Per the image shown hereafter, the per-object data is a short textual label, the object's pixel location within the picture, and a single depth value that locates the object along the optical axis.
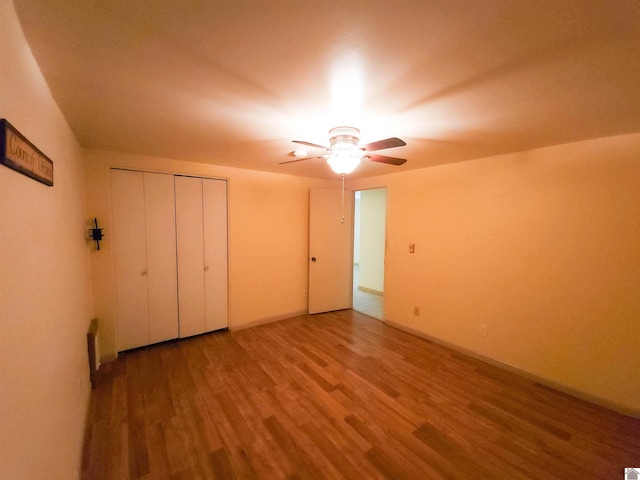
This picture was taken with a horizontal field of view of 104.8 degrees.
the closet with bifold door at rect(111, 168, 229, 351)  2.70
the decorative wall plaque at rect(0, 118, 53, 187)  0.72
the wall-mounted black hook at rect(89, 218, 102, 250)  2.43
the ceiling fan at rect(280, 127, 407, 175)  1.74
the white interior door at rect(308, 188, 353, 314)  3.93
